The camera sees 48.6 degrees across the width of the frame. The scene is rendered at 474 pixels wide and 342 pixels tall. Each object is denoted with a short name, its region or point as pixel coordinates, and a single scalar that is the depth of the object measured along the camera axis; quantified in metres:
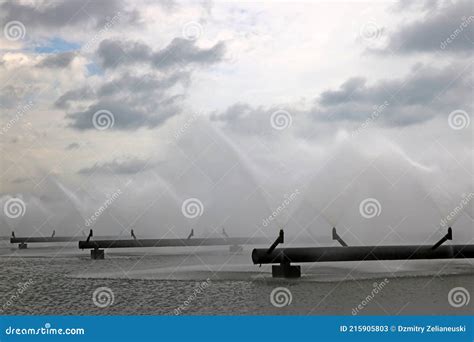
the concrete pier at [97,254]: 73.62
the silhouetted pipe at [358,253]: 35.28
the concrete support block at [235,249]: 102.06
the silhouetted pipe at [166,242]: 73.81
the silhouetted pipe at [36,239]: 135.50
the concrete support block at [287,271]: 35.81
